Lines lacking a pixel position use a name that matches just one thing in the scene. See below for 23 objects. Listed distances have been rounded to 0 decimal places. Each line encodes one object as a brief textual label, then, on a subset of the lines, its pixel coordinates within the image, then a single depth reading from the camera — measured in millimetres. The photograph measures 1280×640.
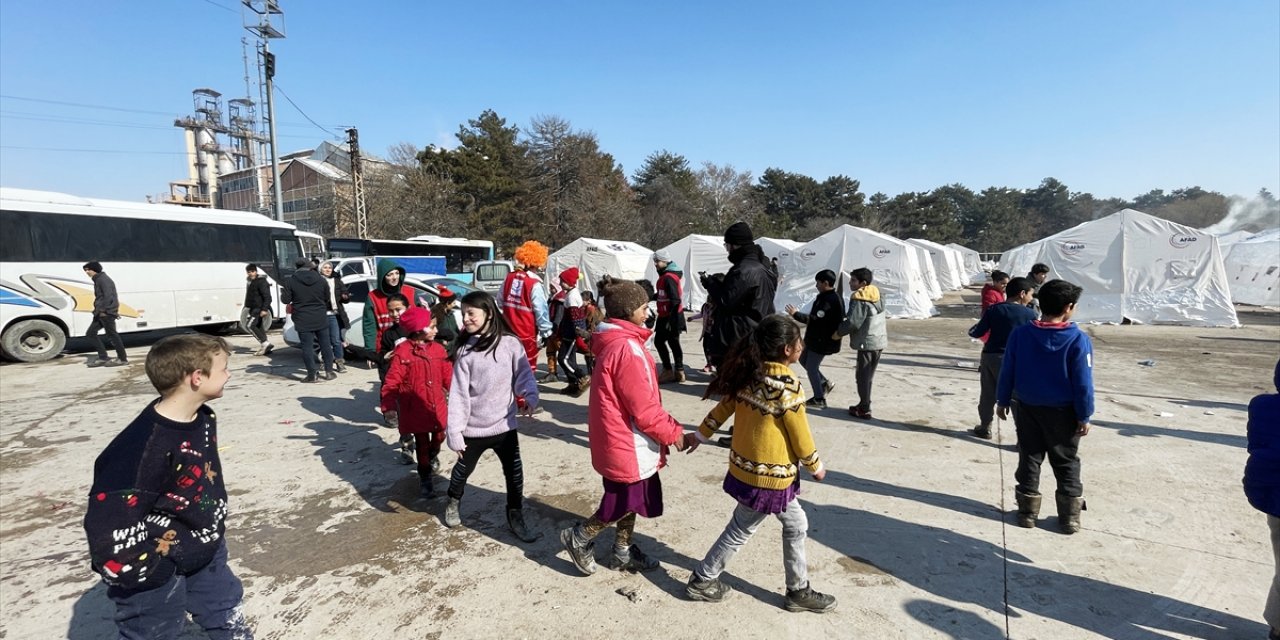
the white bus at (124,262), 10047
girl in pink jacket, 2754
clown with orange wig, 6172
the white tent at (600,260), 19906
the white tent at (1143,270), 14375
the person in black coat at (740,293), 4723
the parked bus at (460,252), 26800
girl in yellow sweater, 2539
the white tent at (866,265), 17312
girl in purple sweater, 3256
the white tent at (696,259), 19188
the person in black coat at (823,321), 5664
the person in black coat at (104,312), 8883
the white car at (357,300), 9205
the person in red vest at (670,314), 7562
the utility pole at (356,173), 27953
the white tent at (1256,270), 18766
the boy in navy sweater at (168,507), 1710
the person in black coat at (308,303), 7387
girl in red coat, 4039
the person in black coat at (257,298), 9328
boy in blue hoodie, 3309
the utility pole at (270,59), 20062
